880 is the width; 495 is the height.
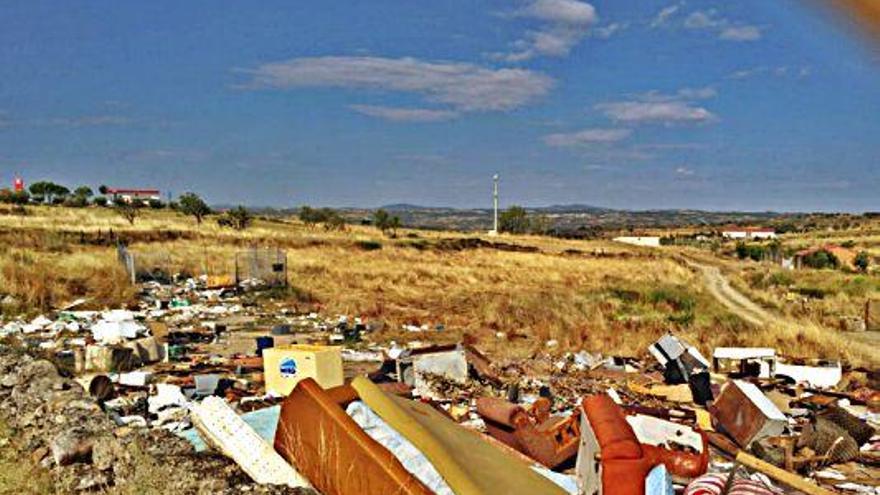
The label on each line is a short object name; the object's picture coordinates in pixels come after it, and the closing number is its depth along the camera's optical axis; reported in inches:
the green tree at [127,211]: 2026.9
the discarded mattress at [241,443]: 167.3
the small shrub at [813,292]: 1088.1
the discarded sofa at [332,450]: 140.9
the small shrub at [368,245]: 1590.8
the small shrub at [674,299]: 861.8
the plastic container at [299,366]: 305.6
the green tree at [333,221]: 2549.2
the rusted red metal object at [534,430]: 233.6
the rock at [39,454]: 214.6
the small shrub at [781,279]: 1270.8
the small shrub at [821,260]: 1737.0
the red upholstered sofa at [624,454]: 155.4
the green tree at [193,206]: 2477.9
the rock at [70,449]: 205.3
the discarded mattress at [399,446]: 151.5
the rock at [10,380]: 280.7
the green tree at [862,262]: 1671.8
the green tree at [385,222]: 2619.6
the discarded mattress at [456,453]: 157.6
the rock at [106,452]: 196.4
